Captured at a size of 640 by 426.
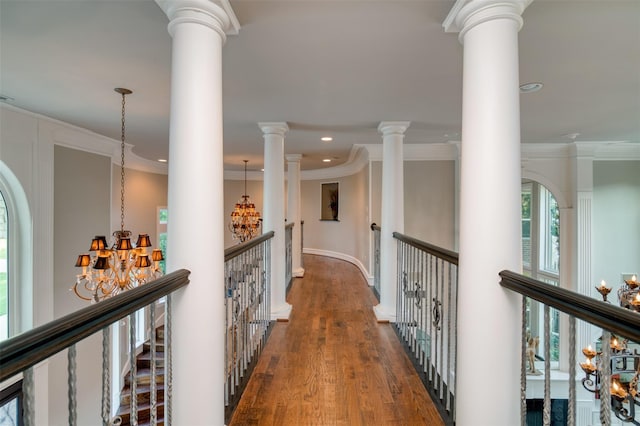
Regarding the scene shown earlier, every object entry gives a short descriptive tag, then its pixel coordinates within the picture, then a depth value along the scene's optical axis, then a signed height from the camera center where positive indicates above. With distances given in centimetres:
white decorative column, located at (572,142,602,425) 562 -38
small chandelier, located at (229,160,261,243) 775 -15
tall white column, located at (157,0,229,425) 149 +5
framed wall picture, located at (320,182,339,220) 870 +36
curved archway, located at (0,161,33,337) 377 -50
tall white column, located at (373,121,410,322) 390 +5
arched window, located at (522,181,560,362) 746 -71
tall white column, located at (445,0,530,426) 141 -2
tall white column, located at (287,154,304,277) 609 +0
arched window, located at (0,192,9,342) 371 -72
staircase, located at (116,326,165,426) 575 -335
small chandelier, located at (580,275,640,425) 242 -130
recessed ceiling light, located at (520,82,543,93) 281 +111
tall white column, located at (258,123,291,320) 398 +12
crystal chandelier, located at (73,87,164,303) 311 -48
